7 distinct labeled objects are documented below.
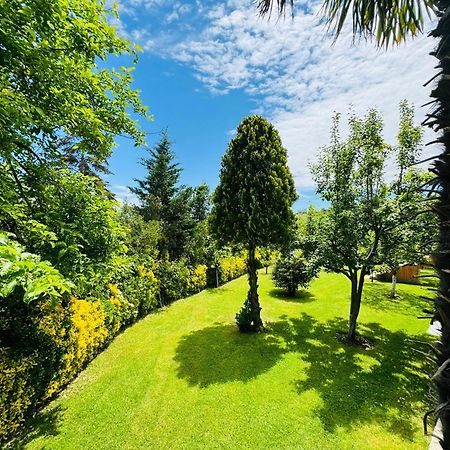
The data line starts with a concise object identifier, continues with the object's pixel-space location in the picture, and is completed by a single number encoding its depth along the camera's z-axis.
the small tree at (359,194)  8.61
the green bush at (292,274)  16.67
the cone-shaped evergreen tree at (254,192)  9.84
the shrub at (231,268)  21.53
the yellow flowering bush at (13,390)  5.09
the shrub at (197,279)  17.72
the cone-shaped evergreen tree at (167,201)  20.47
